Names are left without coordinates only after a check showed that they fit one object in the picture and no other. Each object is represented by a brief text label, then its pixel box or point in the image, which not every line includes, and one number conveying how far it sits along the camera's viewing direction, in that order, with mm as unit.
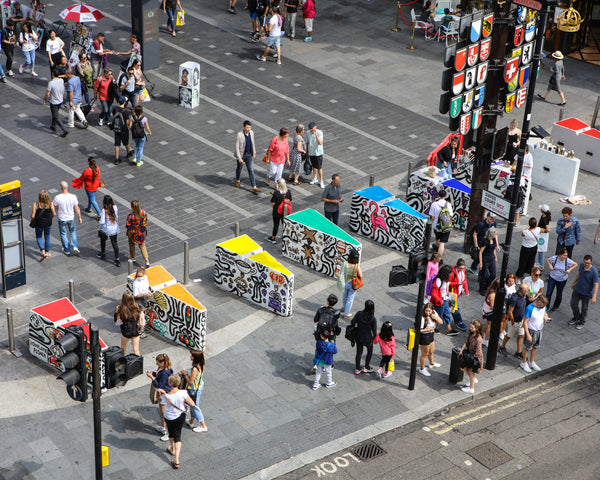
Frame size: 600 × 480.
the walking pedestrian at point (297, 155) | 23016
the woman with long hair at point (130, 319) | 16250
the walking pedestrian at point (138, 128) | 22953
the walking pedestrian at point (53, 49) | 27938
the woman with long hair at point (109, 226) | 19266
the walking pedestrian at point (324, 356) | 15859
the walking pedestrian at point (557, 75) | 28938
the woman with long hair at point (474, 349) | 16094
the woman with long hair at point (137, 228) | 19156
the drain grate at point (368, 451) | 14953
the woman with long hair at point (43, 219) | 19234
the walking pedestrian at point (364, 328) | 16203
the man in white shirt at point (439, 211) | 20281
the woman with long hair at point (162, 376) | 14258
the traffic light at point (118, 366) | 11992
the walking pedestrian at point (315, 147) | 22875
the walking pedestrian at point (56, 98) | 24797
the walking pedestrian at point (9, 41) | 28344
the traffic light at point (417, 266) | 15234
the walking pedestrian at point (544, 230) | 19938
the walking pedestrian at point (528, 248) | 19797
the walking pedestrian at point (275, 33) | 30562
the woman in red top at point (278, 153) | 22562
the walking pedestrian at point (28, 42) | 28391
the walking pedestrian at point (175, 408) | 13951
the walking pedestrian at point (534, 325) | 16984
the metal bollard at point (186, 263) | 18906
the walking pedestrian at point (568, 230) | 19859
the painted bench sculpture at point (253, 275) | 18078
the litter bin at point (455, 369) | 16500
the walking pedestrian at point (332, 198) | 20547
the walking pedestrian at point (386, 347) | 16250
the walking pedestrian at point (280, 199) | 20375
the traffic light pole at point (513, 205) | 15117
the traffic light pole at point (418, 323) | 15172
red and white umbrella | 28562
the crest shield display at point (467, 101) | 17853
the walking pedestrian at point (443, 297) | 17547
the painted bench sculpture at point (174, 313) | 16766
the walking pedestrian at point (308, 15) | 32688
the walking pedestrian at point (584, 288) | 18203
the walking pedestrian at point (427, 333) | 16469
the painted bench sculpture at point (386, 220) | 20500
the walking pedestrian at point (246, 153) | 22469
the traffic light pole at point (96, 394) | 11883
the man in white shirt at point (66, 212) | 19547
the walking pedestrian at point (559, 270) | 18797
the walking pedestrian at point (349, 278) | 17703
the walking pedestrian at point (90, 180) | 20594
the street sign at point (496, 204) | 16797
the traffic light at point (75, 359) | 11648
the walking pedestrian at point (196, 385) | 14617
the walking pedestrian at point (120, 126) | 23250
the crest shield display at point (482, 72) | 18022
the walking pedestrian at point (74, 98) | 25153
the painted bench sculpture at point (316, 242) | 19422
